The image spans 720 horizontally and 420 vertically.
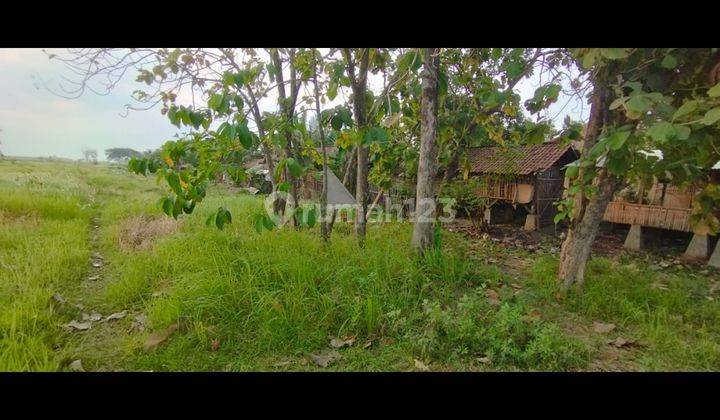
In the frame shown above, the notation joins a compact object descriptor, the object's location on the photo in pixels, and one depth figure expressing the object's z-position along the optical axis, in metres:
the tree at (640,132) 1.96
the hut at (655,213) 6.25
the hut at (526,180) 8.52
